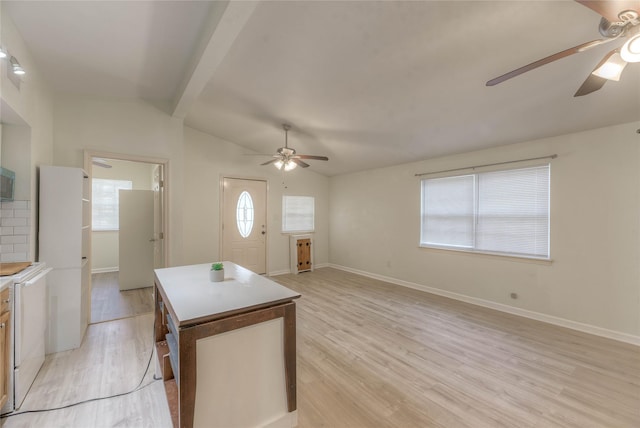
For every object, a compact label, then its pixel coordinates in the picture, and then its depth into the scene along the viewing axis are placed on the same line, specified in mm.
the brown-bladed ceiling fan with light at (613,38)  1190
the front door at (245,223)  5309
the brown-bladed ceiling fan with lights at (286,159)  3703
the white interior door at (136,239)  4617
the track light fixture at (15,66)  1892
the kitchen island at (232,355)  1312
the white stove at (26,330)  1866
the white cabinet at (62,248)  2602
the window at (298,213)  6121
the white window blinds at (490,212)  3467
